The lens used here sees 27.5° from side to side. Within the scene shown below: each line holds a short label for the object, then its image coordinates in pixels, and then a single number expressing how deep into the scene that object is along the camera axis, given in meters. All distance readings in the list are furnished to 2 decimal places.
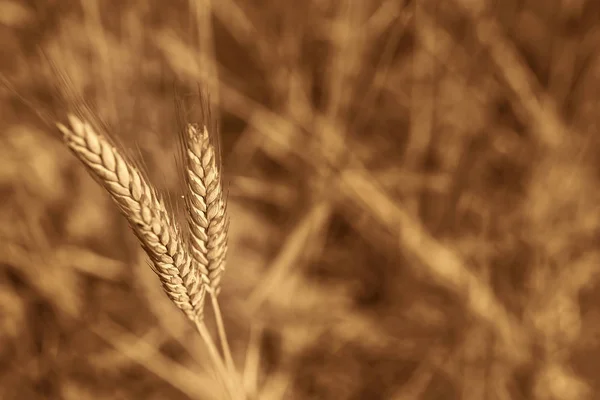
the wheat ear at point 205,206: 0.43
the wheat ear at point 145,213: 0.41
